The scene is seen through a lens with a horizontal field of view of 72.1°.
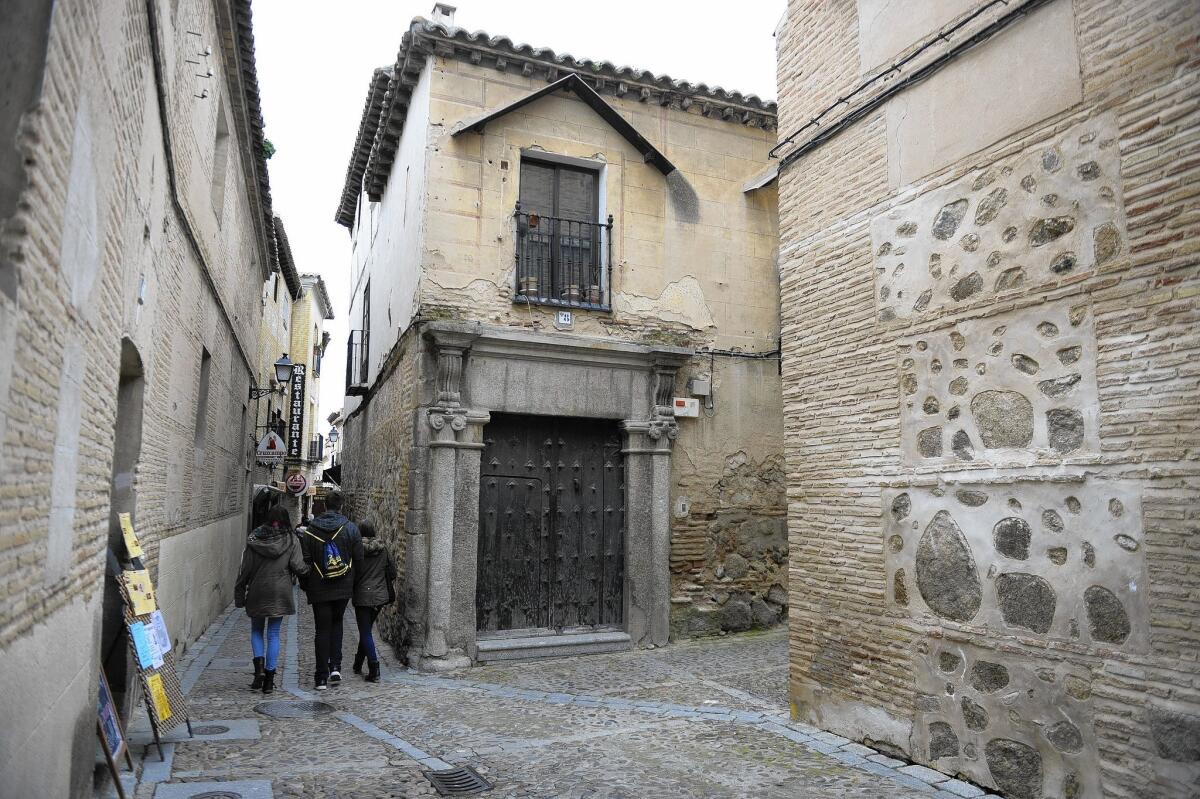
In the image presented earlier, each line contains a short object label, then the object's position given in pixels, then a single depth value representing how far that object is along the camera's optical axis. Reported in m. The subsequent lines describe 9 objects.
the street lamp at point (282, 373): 14.71
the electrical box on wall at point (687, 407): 9.59
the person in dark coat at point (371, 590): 7.49
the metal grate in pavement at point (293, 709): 6.23
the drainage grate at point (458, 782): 4.62
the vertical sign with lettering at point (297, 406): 21.30
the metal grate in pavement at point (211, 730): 5.59
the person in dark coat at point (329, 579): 7.27
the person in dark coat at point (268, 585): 6.95
